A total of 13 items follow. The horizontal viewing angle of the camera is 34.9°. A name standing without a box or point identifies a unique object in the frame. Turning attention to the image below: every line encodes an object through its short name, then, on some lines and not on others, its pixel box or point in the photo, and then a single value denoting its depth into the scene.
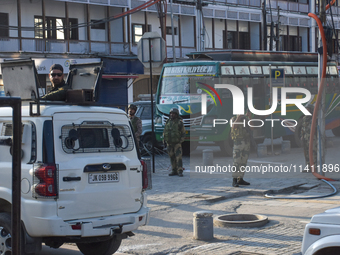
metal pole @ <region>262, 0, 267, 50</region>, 34.34
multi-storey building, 30.23
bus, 18.08
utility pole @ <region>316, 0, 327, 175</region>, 12.02
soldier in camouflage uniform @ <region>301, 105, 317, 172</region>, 13.61
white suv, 5.63
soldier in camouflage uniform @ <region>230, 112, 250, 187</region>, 11.91
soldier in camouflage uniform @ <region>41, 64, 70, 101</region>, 7.72
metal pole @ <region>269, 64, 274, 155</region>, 18.12
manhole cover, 8.06
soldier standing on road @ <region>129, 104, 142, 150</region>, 14.55
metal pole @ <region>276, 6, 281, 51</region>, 36.95
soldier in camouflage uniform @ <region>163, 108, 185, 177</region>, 13.71
